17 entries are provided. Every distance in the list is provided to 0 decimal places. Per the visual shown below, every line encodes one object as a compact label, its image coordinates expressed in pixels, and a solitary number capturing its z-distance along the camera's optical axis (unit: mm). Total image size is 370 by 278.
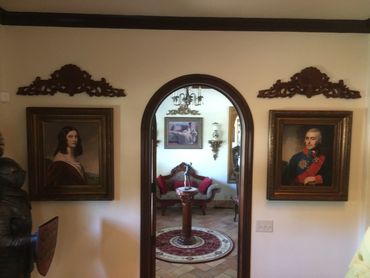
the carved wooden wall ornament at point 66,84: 2621
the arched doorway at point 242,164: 2703
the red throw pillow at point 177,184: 6516
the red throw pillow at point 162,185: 6324
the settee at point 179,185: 6340
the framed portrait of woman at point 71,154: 2623
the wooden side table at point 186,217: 4855
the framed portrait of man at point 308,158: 2684
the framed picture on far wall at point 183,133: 6840
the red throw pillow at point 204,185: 6453
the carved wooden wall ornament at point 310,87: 2682
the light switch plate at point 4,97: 2574
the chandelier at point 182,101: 6280
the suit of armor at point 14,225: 2029
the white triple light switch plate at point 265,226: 2771
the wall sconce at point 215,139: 6809
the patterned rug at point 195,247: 4410
